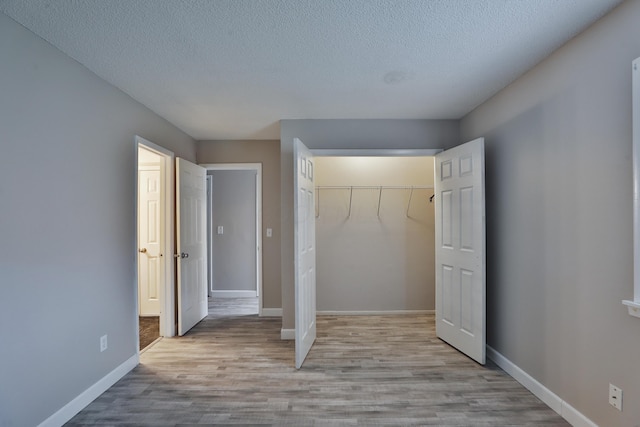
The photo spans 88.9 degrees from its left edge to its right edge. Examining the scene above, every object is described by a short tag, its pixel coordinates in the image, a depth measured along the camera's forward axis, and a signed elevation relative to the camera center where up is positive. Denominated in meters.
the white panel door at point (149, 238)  4.26 -0.25
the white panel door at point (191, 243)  3.63 -0.29
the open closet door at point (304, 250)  2.81 -0.31
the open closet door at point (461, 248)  2.80 -0.30
